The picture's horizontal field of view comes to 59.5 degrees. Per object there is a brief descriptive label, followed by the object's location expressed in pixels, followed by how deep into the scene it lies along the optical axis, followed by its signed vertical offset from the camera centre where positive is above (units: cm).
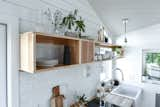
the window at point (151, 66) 331 -31
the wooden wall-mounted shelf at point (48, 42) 130 +5
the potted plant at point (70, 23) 182 +40
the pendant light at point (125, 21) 287 +67
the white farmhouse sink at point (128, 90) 326 -91
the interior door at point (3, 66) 134 -12
